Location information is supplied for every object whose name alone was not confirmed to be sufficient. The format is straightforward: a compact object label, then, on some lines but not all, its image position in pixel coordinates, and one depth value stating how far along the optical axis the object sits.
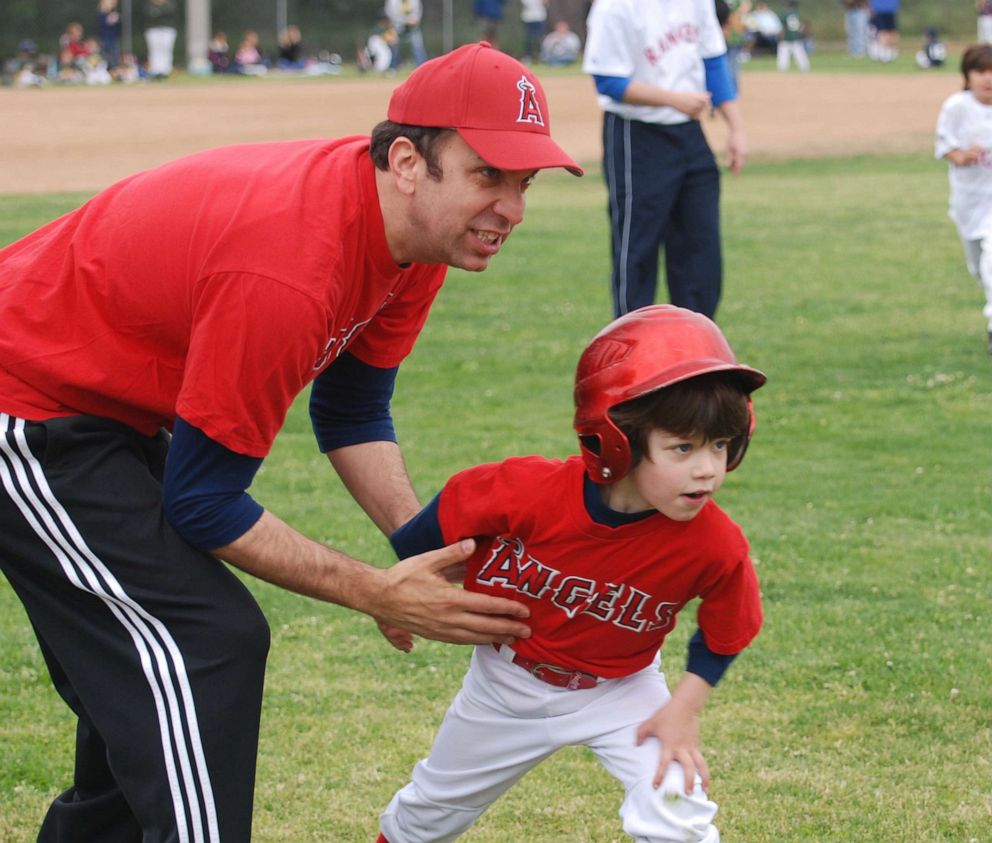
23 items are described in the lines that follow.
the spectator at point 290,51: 44.31
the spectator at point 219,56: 44.16
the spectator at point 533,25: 45.50
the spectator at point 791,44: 41.06
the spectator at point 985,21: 38.51
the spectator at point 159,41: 41.84
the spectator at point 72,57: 41.09
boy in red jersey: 3.08
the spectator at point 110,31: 41.78
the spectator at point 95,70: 40.44
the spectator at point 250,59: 43.81
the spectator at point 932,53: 39.06
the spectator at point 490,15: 44.12
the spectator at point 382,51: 43.75
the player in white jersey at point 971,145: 10.09
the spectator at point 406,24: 43.81
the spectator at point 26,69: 38.19
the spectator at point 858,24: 45.69
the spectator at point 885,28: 43.62
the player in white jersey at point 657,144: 8.59
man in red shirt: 3.07
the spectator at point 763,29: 45.22
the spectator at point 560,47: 44.66
